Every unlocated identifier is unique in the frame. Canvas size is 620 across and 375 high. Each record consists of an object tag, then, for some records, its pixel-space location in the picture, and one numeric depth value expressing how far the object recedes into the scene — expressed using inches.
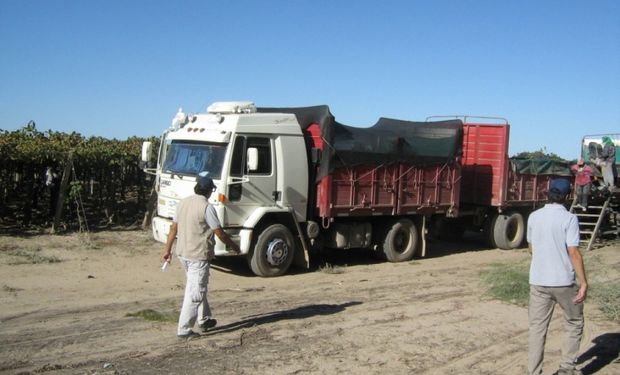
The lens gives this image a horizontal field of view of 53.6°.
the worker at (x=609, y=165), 639.8
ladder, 615.8
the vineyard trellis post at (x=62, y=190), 548.4
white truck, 406.6
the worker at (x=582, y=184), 627.5
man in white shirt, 210.8
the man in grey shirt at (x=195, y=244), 257.6
